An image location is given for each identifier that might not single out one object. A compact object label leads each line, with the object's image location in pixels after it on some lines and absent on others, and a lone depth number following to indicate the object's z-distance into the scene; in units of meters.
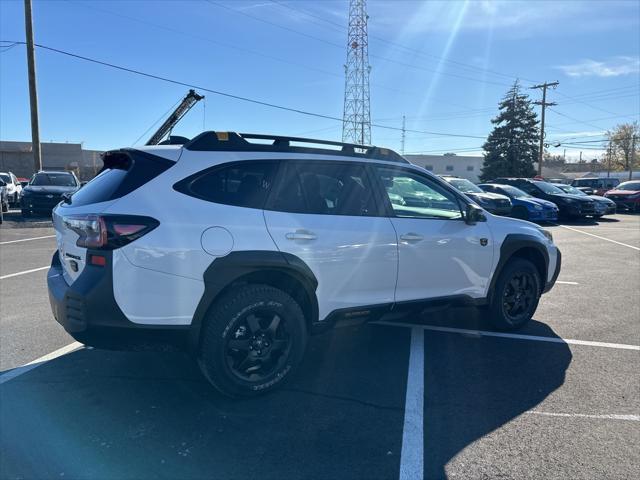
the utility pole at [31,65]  18.48
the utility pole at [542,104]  46.41
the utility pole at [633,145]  72.62
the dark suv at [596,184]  32.66
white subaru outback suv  3.01
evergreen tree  47.34
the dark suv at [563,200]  18.92
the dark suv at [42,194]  15.70
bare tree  79.12
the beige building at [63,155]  57.68
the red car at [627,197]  23.48
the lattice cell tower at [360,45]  41.00
